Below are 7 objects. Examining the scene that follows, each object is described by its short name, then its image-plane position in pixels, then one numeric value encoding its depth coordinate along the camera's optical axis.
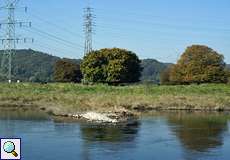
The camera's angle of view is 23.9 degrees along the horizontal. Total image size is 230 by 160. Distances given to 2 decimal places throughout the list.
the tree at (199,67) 92.56
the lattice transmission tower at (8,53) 72.39
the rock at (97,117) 38.12
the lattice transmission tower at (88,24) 83.01
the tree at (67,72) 106.19
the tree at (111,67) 86.00
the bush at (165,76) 116.86
